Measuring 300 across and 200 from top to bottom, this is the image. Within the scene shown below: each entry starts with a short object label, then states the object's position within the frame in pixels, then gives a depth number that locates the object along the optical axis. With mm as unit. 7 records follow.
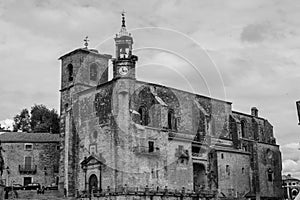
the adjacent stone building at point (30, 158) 61344
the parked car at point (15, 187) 53844
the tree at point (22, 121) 85000
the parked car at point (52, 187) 58594
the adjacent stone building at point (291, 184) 104988
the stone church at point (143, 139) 50375
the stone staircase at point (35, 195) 50462
